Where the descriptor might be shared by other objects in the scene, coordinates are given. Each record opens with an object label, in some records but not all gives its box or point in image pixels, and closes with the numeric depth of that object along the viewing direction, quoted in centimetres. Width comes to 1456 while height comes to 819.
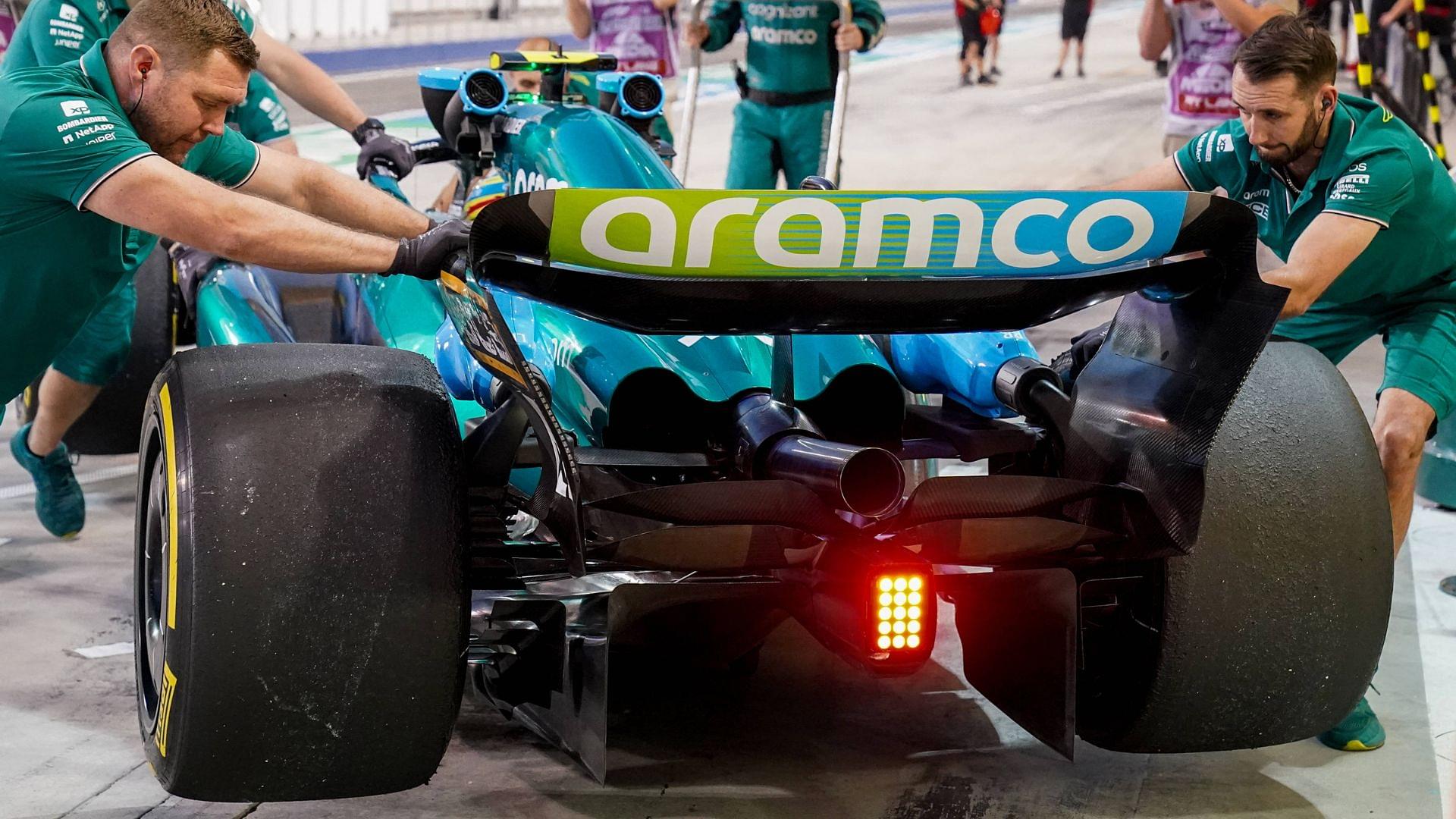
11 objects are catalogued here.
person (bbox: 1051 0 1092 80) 2006
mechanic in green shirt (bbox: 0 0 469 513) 305
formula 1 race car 264
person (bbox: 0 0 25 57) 832
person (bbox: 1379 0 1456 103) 1170
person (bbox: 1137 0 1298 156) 756
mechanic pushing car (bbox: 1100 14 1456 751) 376
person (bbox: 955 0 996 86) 1916
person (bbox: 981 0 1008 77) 1944
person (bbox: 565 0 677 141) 875
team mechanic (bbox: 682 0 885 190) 783
